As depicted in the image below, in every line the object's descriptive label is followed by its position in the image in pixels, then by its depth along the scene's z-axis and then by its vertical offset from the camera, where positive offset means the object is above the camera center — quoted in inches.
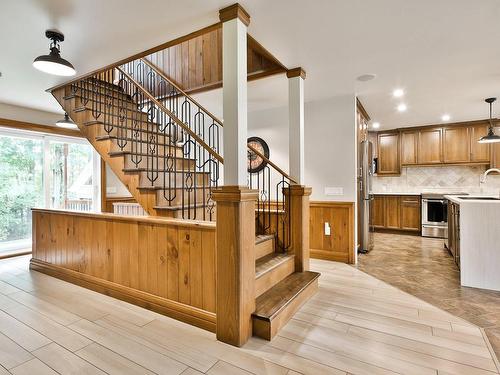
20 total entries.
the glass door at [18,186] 185.6 +3.0
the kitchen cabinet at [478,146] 237.0 +33.9
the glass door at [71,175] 209.6 +11.3
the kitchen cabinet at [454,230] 152.1 -27.2
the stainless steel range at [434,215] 236.5 -25.7
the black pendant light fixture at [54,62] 94.9 +44.5
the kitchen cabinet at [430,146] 252.8 +36.7
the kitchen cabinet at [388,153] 272.4 +32.9
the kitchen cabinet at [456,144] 242.7 +36.6
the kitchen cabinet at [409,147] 262.8 +37.4
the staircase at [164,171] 102.7 +9.2
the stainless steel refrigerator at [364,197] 184.5 -7.1
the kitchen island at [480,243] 124.7 -26.8
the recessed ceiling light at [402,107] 191.1 +56.1
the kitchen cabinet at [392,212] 261.3 -24.8
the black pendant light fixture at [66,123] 169.5 +41.1
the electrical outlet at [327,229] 173.2 -26.4
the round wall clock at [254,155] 198.2 +24.1
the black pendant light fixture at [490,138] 194.1 +33.1
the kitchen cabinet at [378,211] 268.2 -24.4
